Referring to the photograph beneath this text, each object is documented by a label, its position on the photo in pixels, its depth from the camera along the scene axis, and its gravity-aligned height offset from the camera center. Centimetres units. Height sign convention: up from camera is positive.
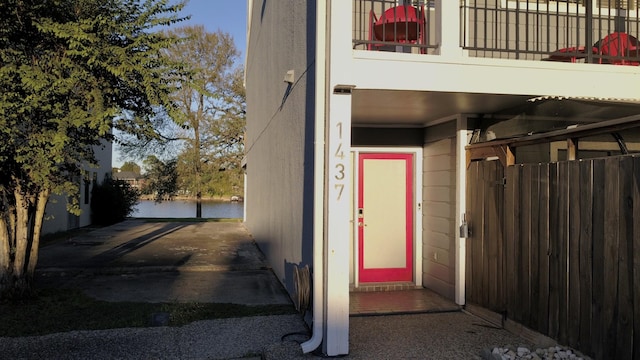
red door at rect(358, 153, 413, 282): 769 -38
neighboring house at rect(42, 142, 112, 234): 1751 -64
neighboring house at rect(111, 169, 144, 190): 3717 +138
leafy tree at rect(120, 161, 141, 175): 3570 +197
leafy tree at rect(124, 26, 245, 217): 3344 +414
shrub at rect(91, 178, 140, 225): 2328 -54
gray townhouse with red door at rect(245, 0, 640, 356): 483 +90
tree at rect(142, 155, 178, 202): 3453 +98
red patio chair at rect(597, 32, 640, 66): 582 +185
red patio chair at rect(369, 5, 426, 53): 620 +215
